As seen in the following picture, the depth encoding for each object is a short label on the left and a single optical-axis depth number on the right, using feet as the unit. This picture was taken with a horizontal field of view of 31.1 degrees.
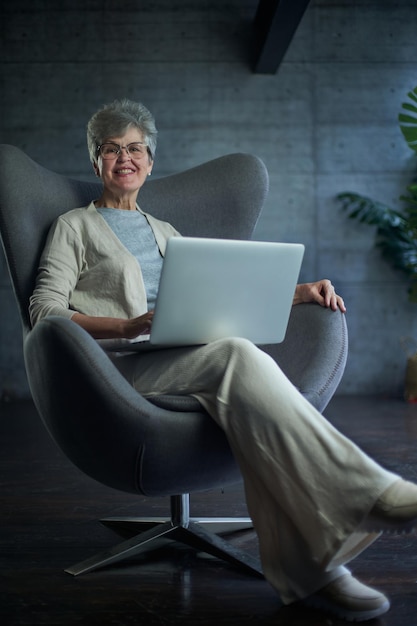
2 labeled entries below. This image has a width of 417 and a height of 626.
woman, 4.76
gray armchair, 5.29
